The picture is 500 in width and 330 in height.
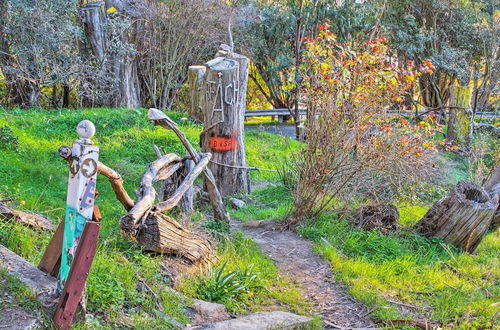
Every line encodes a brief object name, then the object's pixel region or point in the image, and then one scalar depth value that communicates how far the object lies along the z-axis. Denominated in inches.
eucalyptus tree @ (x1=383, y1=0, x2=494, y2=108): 711.7
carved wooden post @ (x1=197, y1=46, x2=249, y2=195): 340.5
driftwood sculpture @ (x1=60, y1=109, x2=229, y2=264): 163.8
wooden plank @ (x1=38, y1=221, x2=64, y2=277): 148.6
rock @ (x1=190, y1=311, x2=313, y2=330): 158.4
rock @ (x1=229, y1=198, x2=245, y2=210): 325.1
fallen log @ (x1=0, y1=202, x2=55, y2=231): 190.4
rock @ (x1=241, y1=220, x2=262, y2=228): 280.6
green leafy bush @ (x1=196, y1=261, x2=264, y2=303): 183.2
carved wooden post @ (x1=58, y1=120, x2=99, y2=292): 130.4
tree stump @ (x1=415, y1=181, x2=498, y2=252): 255.6
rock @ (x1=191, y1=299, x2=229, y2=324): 167.3
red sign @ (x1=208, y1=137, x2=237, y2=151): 344.8
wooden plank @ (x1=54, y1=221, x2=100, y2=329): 129.1
